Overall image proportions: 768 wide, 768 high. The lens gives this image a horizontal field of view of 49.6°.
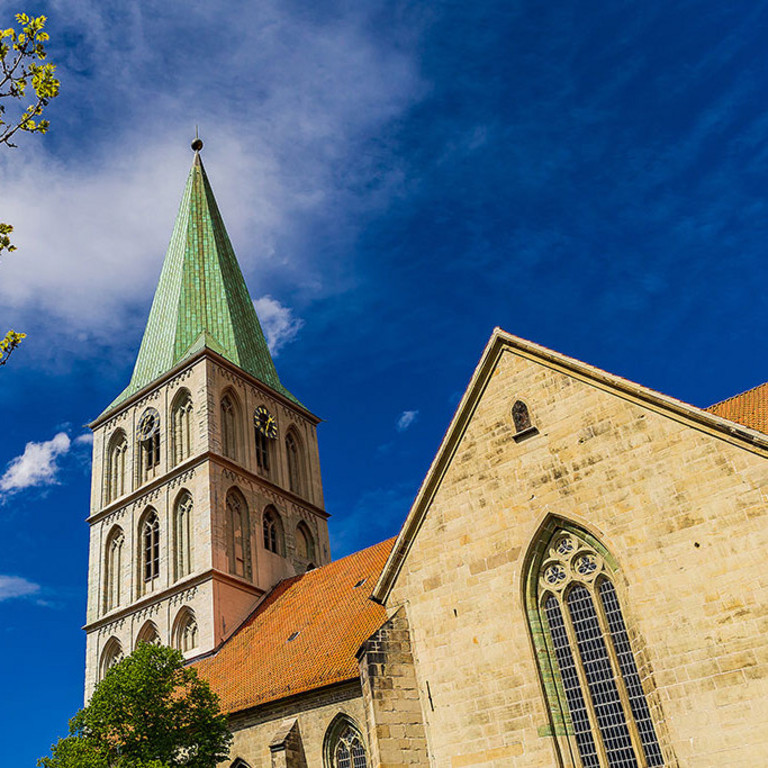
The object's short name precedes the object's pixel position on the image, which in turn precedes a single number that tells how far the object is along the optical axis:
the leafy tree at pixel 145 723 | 16.75
